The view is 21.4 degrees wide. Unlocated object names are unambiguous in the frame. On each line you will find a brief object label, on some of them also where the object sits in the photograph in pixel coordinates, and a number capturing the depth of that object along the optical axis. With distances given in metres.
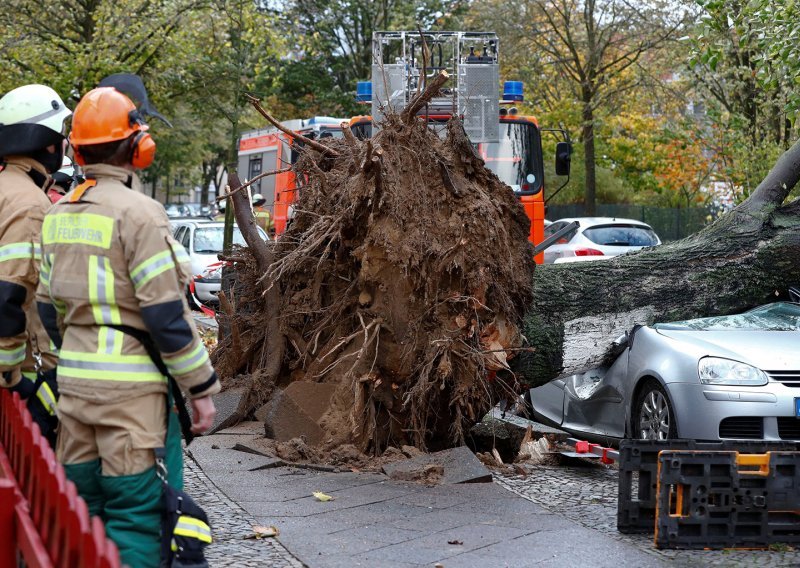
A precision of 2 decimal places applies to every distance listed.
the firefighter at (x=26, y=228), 8.93
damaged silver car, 13.29
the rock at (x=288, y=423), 14.84
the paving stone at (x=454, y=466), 13.40
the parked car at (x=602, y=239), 43.00
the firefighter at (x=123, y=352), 7.24
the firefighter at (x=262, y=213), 20.25
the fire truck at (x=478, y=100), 26.62
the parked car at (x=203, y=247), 38.68
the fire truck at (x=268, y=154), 37.01
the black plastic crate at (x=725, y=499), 11.08
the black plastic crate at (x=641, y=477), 11.49
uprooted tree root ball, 14.41
